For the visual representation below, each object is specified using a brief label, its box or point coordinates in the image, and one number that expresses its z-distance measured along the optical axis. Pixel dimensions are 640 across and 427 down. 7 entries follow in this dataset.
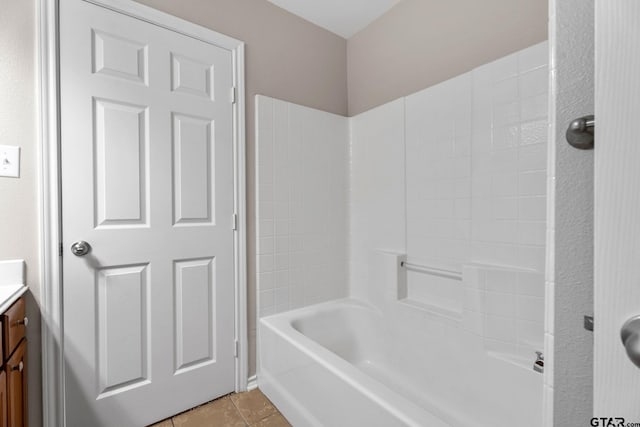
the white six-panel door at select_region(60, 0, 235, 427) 1.31
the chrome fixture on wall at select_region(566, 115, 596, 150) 0.47
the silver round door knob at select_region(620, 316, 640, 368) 0.32
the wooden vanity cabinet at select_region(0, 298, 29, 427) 0.94
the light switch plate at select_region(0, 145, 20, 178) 1.16
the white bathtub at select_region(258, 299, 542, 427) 1.11
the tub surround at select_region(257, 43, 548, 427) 1.29
